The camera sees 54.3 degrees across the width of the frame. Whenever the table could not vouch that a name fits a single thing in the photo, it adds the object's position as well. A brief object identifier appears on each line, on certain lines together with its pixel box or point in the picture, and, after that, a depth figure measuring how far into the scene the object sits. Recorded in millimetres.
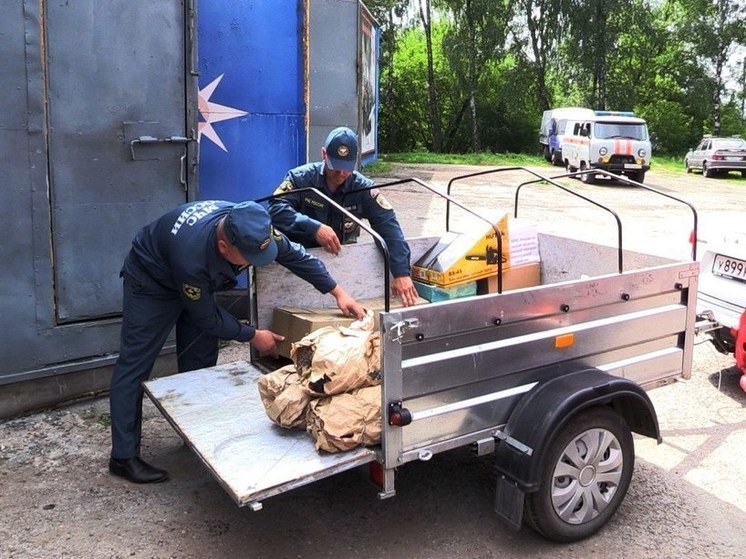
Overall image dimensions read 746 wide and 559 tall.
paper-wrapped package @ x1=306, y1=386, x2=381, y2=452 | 2881
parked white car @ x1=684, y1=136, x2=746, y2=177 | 25703
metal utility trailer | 2840
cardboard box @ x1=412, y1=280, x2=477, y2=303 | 4531
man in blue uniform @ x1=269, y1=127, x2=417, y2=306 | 4289
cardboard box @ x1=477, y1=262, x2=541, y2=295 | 4688
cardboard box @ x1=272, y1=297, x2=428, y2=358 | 3846
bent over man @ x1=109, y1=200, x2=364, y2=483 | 3361
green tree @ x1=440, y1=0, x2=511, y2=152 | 34375
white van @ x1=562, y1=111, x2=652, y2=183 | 21891
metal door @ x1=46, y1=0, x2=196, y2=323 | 4531
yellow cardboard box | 4512
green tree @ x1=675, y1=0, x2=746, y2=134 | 36125
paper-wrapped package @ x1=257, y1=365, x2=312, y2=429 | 3086
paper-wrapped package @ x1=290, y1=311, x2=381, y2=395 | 2992
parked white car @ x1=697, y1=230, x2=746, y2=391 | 4977
